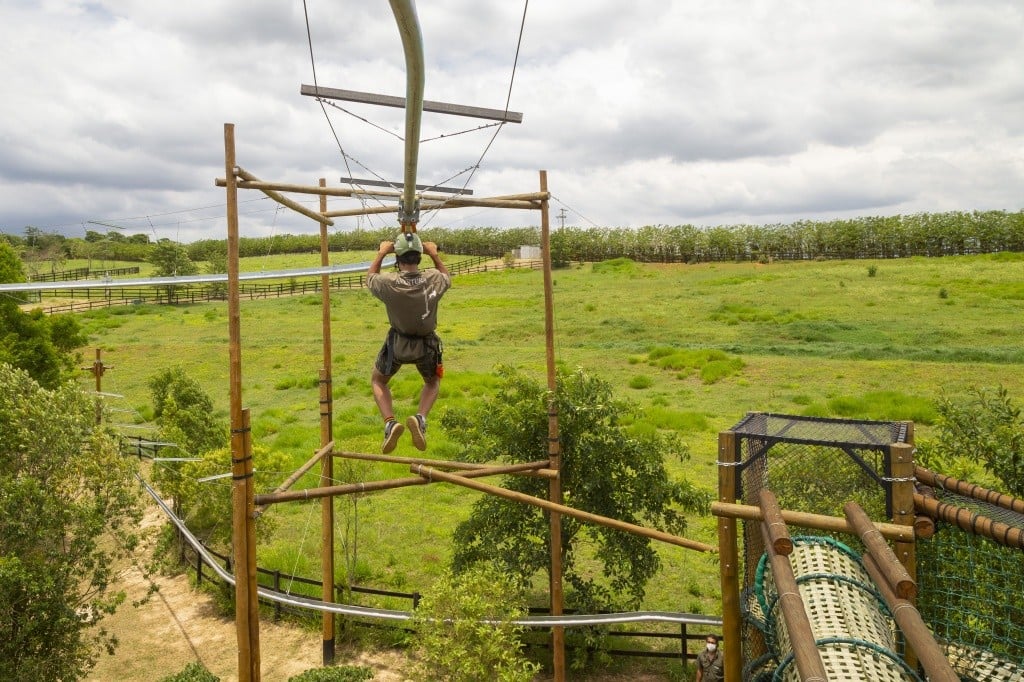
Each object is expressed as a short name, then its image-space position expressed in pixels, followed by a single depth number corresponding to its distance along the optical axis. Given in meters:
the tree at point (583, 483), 11.03
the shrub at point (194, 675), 9.43
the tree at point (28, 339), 20.67
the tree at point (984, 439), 7.93
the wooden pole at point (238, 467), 7.14
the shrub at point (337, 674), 9.41
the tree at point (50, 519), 8.99
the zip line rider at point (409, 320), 6.84
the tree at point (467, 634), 7.84
